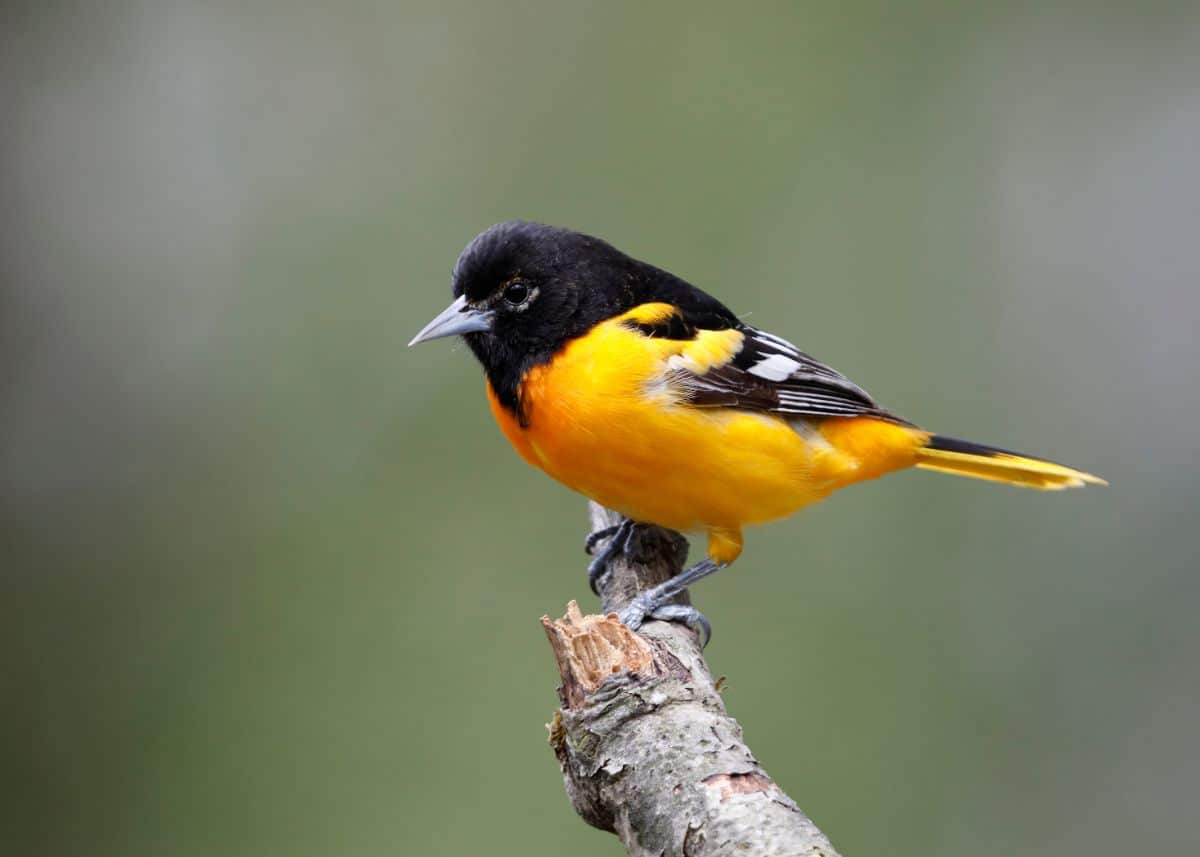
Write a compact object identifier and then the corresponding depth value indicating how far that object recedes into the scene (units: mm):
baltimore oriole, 6672
